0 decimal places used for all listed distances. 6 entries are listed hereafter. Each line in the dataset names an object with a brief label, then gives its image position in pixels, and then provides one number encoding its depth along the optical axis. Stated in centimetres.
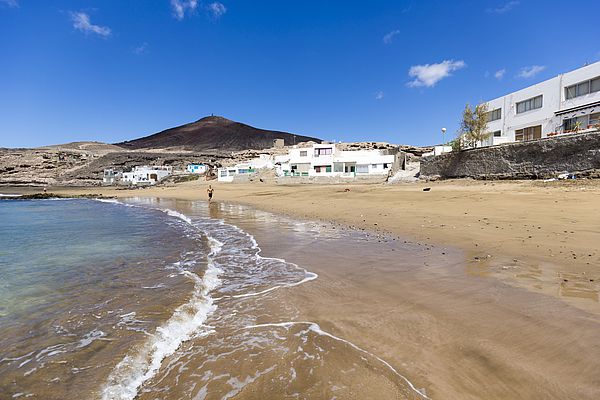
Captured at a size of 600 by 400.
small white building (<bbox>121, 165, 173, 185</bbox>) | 6648
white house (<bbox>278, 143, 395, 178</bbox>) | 4478
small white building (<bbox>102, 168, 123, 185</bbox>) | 7349
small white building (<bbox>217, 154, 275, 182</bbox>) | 5247
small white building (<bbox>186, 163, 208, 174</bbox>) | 7056
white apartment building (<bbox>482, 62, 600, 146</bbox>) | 2348
